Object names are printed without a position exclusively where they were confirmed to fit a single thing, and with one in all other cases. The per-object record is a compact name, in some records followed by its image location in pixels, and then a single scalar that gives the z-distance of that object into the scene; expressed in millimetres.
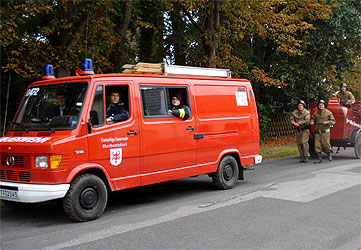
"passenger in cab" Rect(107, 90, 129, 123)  6785
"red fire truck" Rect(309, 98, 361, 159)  13258
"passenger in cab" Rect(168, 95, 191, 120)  7527
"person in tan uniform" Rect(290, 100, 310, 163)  12938
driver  6533
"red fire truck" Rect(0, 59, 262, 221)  6008
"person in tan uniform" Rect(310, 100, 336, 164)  12766
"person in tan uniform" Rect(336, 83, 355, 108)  14489
